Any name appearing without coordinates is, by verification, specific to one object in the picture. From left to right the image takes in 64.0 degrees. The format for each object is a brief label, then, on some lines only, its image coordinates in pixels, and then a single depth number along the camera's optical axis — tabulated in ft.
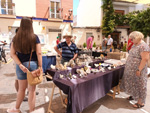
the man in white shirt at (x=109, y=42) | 25.71
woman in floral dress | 7.27
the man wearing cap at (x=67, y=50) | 9.61
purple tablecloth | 5.58
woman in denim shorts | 5.46
